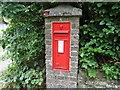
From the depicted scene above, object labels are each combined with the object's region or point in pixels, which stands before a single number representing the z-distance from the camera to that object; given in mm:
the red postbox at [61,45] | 1522
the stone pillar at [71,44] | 1504
